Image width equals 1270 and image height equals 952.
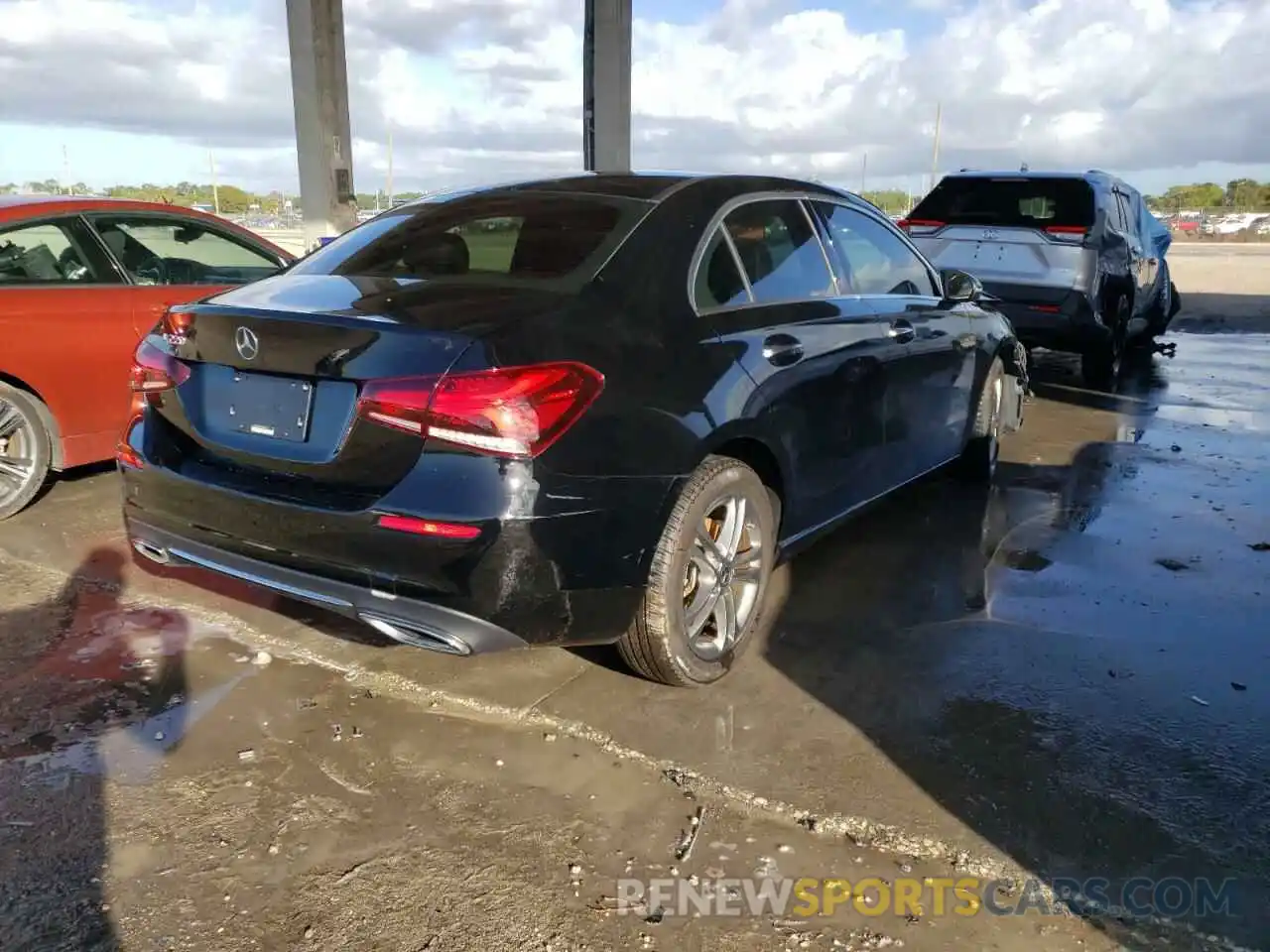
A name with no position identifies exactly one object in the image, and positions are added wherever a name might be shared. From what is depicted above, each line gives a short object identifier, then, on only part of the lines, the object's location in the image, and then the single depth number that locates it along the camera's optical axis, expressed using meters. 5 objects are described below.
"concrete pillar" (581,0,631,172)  16.28
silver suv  7.86
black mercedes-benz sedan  2.61
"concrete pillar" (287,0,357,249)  15.28
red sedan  4.91
